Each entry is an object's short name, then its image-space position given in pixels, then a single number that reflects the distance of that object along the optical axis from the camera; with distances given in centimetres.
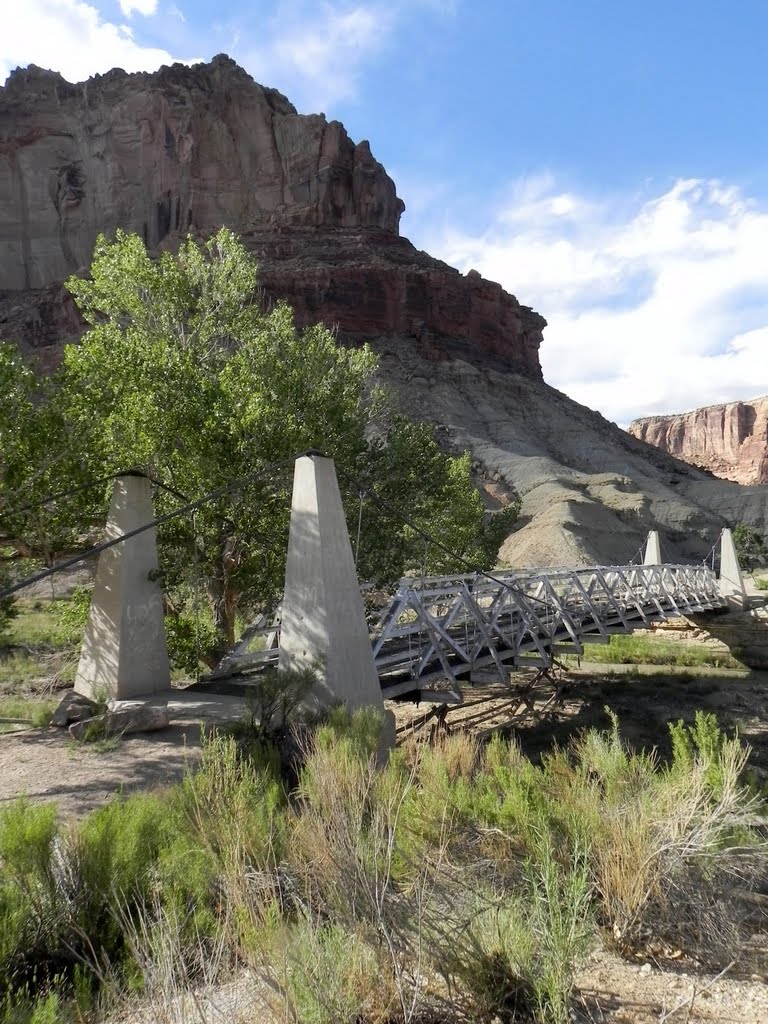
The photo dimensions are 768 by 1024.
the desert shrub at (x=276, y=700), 556
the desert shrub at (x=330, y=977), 192
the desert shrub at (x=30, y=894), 263
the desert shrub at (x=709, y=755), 376
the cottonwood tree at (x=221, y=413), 1035
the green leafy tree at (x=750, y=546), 4839
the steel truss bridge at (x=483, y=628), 835
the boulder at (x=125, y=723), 668
